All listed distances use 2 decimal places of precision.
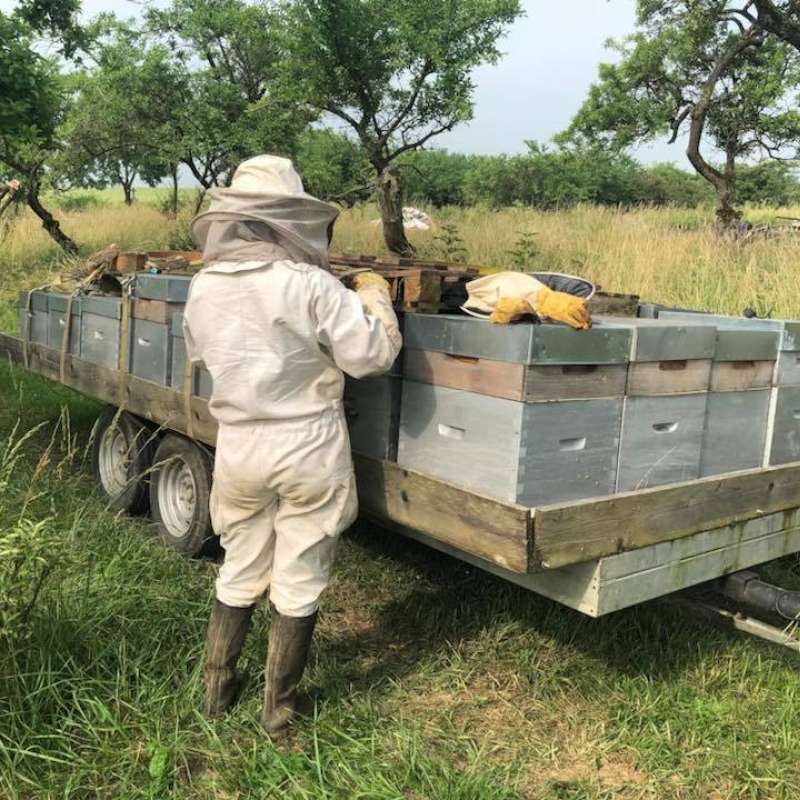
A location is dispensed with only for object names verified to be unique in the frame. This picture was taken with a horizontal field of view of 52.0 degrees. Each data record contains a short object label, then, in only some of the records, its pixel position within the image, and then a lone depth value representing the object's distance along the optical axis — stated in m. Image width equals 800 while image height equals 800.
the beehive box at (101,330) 5.01
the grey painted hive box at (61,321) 5.52
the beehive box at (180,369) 4.05
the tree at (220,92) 16.05
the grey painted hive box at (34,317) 6.07
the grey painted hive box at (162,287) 4.13
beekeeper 2.81
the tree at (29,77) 8.63
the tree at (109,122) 16.34
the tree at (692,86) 15.52
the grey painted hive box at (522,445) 2.61
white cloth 3.12
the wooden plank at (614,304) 4.17
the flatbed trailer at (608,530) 2.54
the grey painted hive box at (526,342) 2.56
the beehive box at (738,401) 3.09
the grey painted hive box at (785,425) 3.32
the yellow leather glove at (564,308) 2.73
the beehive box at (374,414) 3.13
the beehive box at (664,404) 2.84
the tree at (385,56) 12.73
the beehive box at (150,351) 4.44
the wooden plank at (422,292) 3.28
